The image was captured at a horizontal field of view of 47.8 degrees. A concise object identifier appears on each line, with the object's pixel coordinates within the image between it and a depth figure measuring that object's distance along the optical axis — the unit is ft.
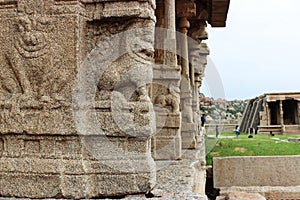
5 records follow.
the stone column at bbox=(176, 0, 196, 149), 26.89
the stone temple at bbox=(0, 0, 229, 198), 10.02
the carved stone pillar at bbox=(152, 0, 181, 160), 20.01
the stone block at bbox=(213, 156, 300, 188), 25.14
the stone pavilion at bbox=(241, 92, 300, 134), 101.30
